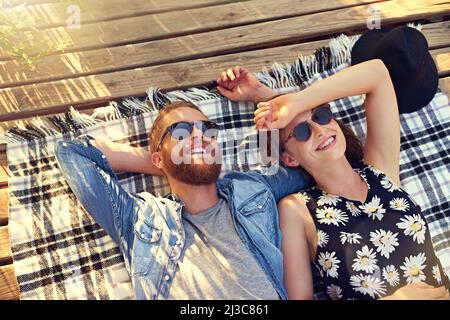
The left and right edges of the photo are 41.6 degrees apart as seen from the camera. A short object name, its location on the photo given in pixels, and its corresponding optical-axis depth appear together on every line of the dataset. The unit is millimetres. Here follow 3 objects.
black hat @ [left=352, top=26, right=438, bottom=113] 3197
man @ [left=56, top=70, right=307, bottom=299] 2703
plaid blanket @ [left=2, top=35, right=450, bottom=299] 2953
